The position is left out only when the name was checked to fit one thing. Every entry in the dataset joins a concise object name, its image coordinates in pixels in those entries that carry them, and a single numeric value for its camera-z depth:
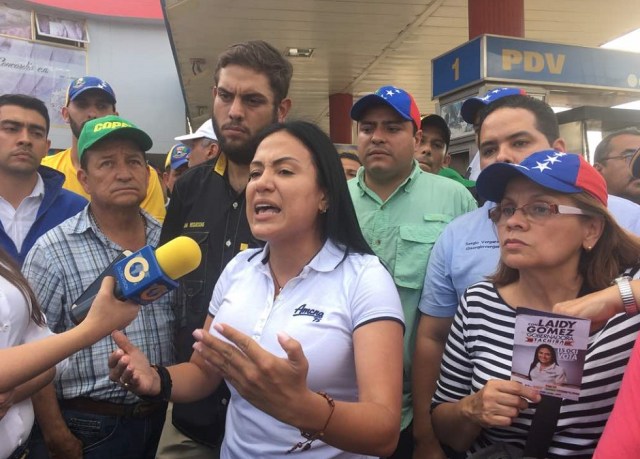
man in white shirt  3.21
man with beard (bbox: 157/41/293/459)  2.44
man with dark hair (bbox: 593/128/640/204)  4.21
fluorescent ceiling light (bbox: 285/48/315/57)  9.53
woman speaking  1.44
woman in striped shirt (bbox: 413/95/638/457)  2.43
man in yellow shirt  4.03
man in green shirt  2.73
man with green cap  2.27
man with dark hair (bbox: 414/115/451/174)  4.73
